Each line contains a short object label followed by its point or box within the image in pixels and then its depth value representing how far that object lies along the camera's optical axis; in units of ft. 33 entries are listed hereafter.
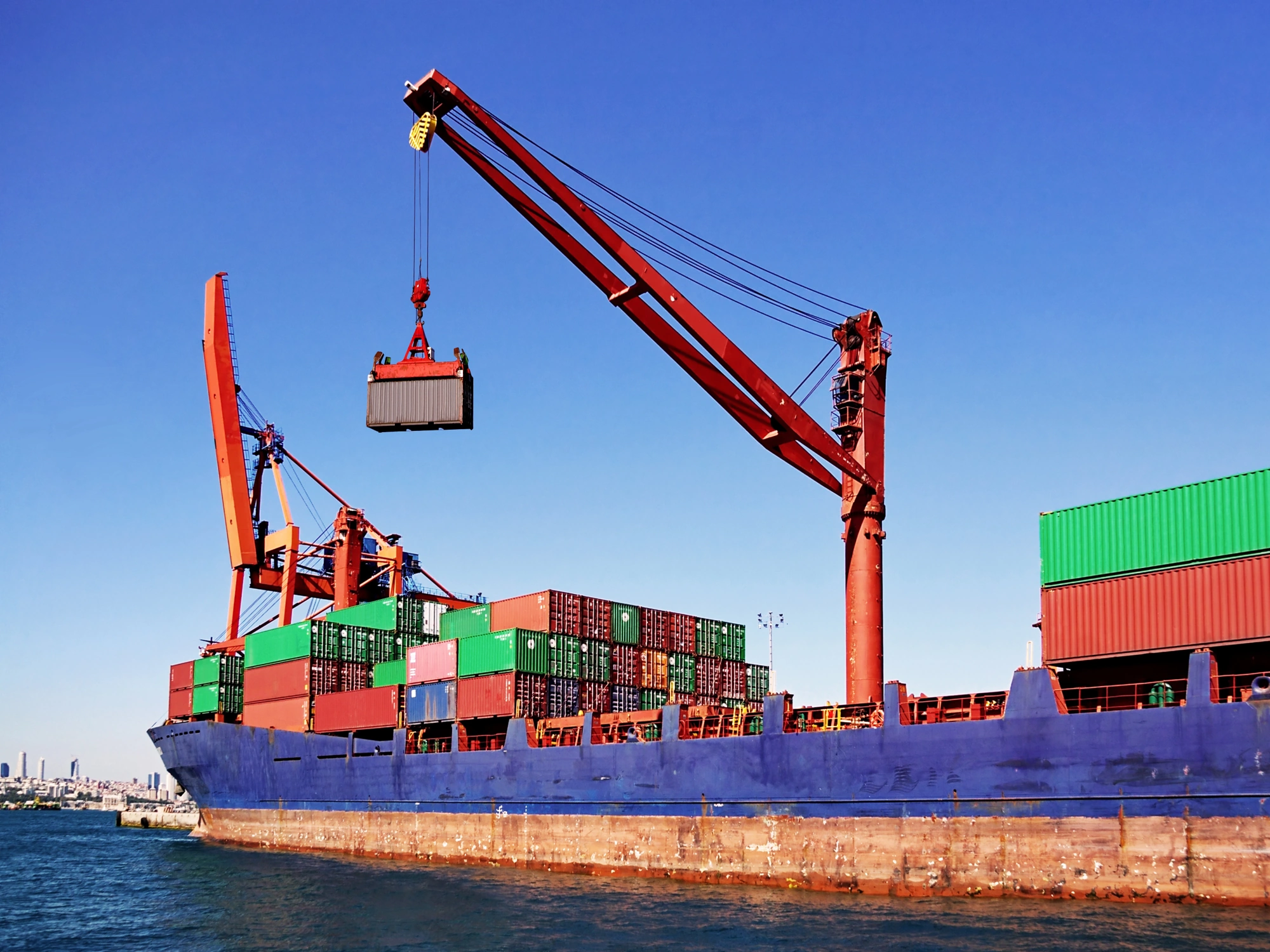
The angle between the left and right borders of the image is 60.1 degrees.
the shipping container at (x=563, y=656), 143.64
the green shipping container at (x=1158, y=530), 81.76
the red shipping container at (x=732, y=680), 167.02
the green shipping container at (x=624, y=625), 155.43
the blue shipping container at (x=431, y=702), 147.13
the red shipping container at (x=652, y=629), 159.74
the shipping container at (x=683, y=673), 161.68
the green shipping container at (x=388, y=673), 158.40
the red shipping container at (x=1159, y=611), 80.64
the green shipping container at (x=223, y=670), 195.31
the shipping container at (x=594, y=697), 147.13
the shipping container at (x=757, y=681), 173.99
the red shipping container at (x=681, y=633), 163.63
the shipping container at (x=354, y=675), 170.19
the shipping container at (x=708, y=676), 164.76
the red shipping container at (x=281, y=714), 168.45
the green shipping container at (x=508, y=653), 139.64
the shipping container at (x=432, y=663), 148.97
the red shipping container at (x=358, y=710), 156.35
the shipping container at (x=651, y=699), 156.56
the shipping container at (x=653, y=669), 157.58
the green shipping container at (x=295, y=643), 168.04
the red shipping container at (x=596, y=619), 151.43
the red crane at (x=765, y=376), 113.39
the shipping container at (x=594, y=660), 148.25
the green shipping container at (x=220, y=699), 193.98
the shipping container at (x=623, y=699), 152.76
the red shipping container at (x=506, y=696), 138.10
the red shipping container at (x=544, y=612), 145.79
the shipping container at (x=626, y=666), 153.69
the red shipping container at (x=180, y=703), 204.64
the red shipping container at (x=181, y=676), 205.87
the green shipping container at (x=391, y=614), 172.45
